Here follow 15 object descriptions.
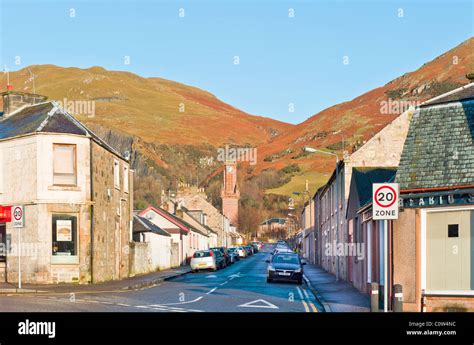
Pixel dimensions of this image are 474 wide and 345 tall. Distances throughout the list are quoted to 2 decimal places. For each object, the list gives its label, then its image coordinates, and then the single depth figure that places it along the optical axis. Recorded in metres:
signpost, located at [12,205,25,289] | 27.09
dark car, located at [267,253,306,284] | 34.56
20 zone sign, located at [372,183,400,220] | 15.20
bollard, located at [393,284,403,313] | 15.45
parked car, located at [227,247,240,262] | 69.80
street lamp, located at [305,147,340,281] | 38.39
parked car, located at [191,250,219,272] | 49.03
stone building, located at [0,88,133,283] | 30.34
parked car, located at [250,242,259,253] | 120.10
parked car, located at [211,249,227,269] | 52.84
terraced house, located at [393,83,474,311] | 18.13
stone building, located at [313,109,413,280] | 35.34
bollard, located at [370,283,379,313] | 16.89
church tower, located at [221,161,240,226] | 164.38
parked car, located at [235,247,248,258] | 85.05
